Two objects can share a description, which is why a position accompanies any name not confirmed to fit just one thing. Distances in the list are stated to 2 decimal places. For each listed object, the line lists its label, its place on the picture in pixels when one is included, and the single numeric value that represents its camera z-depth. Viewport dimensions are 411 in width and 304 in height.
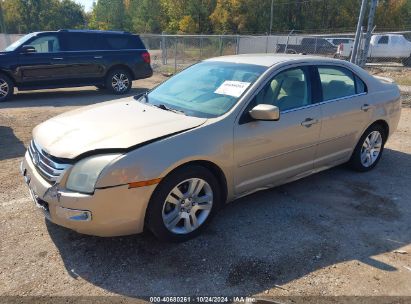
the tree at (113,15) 62.56
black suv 10.33
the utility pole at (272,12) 45.65
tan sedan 3.02
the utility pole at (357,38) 9.52
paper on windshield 3.82
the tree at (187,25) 47.66
